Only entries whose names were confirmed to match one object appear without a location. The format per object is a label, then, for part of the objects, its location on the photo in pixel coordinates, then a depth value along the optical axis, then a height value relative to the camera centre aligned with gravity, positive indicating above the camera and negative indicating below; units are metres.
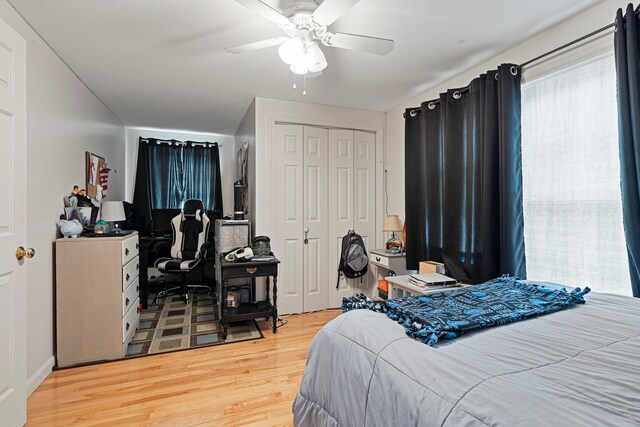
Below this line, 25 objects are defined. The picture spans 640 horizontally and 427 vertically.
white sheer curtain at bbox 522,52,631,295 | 1.89 +0.24
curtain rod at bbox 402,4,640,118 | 1.82 +1.13
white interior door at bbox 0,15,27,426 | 1.59 -0.02
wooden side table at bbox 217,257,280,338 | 3.05 -0.71
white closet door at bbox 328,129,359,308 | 3.96 +0.23
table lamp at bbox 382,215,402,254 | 3.55 -0.16
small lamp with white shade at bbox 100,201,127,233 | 3.52 +0.09
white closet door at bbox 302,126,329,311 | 3.83 -0.03
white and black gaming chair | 4.40 -0.38
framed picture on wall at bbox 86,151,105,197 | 3.26 +0.53
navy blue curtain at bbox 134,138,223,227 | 5.27 +0.77
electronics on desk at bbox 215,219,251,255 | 3.46 -0.19
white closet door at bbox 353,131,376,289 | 4.07 +0.35
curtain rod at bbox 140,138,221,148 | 5.31 +1.37
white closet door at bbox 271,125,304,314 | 3.69 +0.04
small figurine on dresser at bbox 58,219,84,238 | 2.53 -0.07
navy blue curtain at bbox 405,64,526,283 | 2.34 +0.32
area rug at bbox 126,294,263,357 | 2.87 -1.17
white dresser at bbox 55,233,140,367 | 2.47 -0.66
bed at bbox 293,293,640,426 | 0.69 -0.43
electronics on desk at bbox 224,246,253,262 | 3.13 -0.38
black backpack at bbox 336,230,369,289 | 3.82 -0.51
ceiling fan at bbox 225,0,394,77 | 1.59 +1.08
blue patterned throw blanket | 1.08 -0.39
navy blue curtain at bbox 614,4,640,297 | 1.64 +0.46
